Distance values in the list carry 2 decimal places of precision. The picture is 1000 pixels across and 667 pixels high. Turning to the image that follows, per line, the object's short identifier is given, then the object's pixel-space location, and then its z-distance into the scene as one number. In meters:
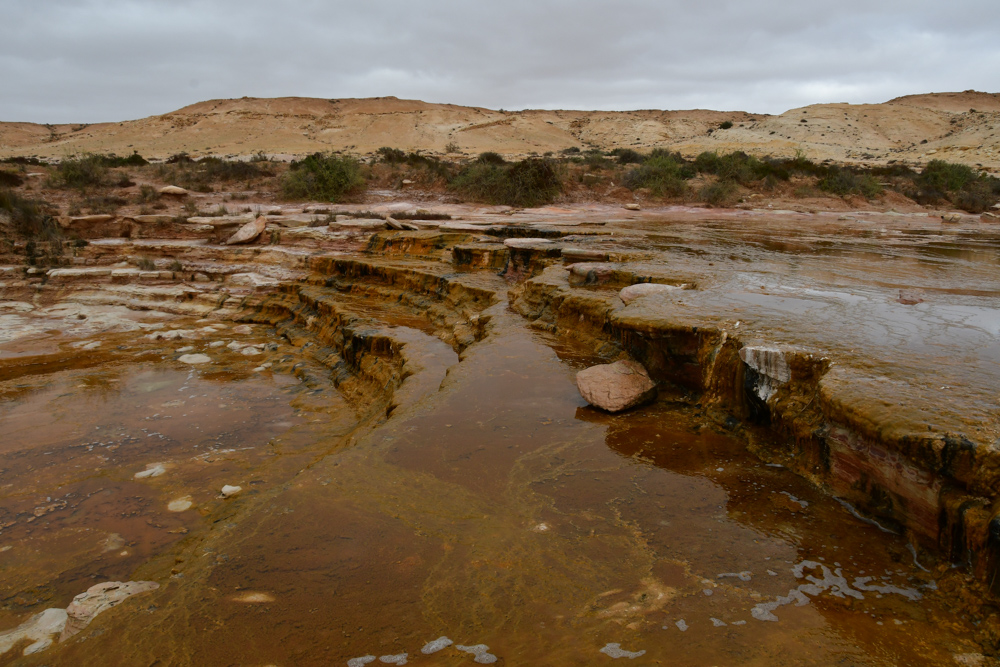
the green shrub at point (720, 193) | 20.41
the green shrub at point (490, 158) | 23.09
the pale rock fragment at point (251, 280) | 11.01
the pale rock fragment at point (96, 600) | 2.37
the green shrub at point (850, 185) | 21.02
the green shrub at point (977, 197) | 19.97
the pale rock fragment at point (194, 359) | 7.81
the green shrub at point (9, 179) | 16.10
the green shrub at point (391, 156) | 24.05
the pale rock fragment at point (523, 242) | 9.44
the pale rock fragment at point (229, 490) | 3.92
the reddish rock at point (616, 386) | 4.33
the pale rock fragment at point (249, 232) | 12.73
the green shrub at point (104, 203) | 15.12
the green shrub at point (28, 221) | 12.09
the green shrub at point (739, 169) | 22.53
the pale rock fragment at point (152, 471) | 4.42
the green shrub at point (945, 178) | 21.67
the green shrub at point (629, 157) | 26.29
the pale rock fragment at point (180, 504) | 3.83
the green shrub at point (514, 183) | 19.12
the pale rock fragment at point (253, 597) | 2.39
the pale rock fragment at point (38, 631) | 2.27
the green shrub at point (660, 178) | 21.16
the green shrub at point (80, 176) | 17.17
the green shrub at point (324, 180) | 19.08
